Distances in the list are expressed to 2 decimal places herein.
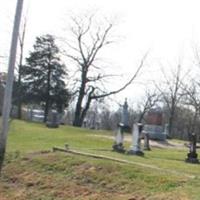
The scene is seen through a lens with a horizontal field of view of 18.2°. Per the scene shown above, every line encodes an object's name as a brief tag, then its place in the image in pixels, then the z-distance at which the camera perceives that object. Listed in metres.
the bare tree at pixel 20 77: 53.75
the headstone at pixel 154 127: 33.73
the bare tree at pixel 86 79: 57.12
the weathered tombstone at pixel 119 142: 22.89
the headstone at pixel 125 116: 26.06
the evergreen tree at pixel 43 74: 56.53
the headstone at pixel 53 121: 41.22
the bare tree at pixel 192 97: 59.30
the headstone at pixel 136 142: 21.48
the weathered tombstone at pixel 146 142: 26.81
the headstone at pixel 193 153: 20.28
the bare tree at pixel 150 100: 70.69
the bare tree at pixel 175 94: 61.00
